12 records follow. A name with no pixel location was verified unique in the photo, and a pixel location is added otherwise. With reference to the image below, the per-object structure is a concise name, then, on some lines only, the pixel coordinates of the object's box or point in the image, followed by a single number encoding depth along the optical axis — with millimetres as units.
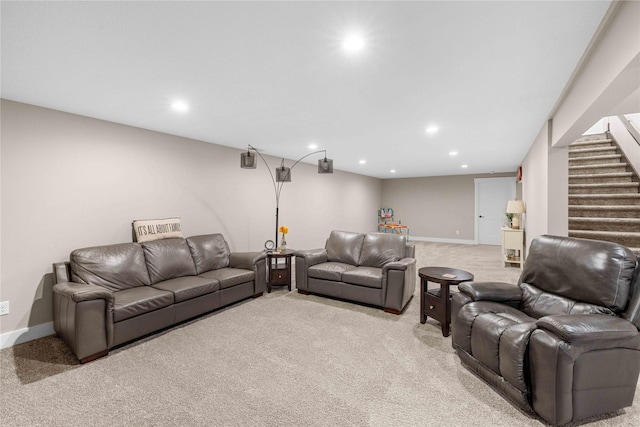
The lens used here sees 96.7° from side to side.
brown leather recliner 1616
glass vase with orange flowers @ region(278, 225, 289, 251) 4504
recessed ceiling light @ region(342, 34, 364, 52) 1789
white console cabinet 5523
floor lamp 4133
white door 8688
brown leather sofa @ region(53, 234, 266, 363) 2396
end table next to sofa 4320
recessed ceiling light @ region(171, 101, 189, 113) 2896
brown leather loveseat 3377
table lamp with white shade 5512
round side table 2808
